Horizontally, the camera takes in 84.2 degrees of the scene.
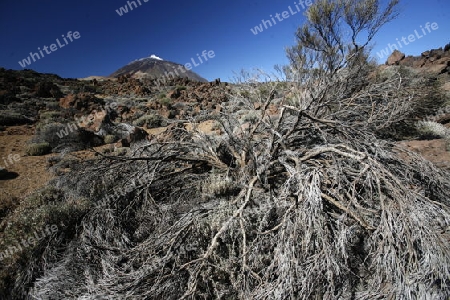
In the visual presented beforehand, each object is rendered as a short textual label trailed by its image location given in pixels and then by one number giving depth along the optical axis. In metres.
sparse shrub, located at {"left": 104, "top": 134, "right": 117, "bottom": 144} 8.57
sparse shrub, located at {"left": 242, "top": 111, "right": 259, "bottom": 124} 7.91
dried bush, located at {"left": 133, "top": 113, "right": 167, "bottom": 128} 10.89
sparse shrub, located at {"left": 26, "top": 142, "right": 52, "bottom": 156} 6.99
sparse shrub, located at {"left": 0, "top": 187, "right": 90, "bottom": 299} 2.89
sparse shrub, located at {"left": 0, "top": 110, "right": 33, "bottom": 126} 9.75
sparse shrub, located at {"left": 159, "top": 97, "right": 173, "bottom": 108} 14.33
